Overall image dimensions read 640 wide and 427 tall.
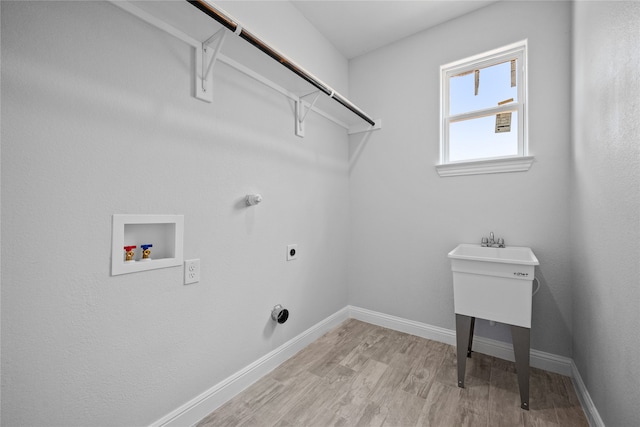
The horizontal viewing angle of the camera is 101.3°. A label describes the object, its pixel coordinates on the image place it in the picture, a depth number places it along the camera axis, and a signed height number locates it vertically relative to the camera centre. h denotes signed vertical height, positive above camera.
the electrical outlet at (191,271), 1.30 -0.28
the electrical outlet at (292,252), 1.93 -0.27
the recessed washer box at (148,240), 1.07 -0.12
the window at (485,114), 1.93 +0.83
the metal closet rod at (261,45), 1.06 +0.85
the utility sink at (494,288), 1.42 -0.39
